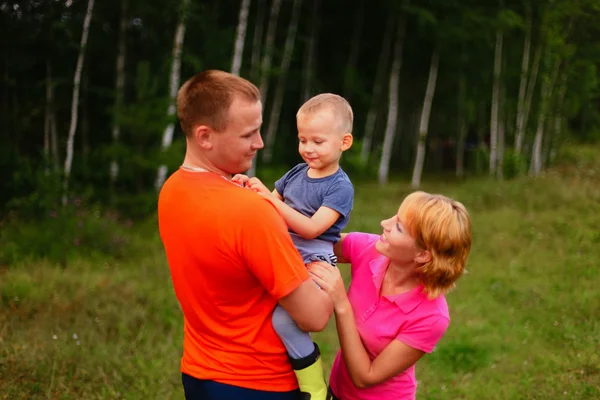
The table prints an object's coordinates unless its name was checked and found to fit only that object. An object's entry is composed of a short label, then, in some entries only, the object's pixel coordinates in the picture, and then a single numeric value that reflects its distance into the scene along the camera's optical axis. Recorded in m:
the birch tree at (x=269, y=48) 21.50
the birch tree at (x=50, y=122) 13.70
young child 2.70
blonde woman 2.50
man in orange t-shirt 2.14
